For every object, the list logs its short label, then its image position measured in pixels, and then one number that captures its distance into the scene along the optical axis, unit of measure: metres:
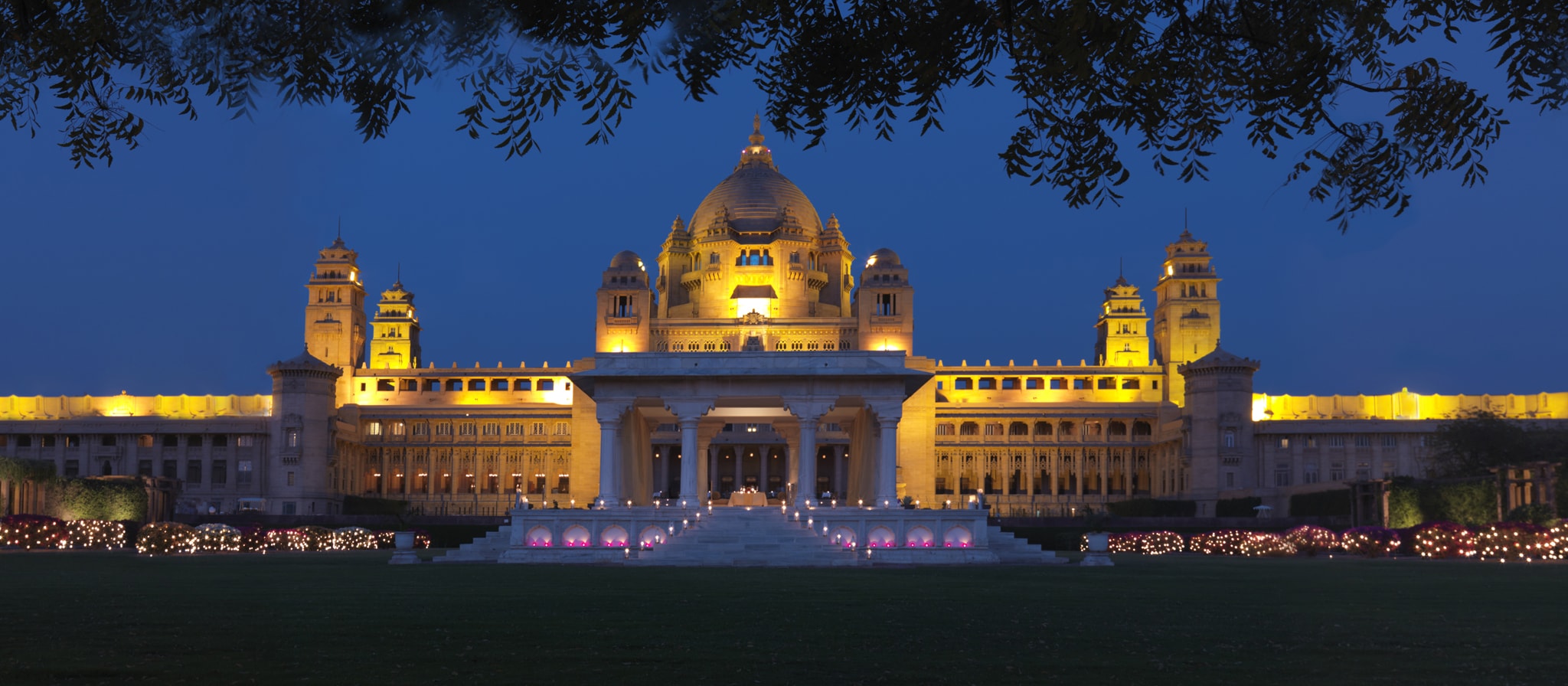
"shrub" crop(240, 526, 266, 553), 49.06
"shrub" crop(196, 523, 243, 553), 48.03
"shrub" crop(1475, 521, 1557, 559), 40.81
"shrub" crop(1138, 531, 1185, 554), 53.97
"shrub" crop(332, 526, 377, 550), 54.97
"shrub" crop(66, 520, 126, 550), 51.28
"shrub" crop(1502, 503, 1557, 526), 46.53
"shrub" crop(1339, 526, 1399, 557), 45.94
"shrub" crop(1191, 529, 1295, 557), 49.31
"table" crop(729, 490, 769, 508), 66.24
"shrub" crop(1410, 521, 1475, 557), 43.59
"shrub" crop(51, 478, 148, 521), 63.91
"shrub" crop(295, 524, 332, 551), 52.19
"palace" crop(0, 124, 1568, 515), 98.25
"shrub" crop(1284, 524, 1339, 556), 48.66
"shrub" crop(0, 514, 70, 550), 48.72
